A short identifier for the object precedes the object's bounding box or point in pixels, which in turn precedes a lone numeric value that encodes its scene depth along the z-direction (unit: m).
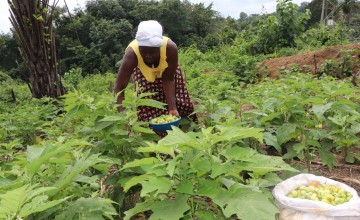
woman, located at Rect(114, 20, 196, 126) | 3.63
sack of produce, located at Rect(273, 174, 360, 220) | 2.06
